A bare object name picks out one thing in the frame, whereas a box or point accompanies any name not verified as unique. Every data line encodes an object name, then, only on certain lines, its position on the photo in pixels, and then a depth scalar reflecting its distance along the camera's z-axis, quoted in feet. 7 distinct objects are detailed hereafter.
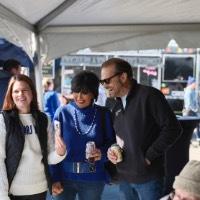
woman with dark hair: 10.52
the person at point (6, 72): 15.75
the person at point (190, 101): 44.23
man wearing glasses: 10.06
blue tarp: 20.12
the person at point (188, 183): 6.63
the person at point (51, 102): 24.98
